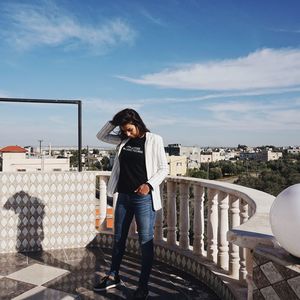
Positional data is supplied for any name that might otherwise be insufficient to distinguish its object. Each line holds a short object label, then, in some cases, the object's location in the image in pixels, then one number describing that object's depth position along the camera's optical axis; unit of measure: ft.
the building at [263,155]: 289.33
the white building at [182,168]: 157.05
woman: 8.68
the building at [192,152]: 272.66
